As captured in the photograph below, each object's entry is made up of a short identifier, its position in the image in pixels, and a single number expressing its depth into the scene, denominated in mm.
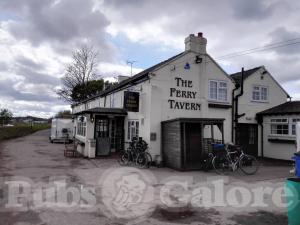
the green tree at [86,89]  46250
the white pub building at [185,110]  13914
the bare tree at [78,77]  47594
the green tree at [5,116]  50125
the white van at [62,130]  32375
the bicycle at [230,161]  12703
